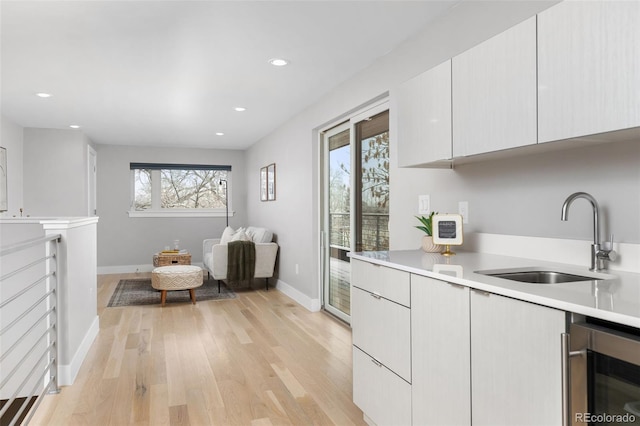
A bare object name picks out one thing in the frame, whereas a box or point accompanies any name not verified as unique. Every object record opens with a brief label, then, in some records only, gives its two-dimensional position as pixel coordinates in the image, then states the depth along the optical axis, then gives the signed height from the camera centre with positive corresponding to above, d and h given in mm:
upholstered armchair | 6109 -587
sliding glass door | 3727 +119
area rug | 5559 -1087
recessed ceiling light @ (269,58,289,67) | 3568 +1178
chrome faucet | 1706 -150
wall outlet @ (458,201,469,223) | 2588 -2
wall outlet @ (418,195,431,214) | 2898 +38
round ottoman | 5305 -807
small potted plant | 2533 -175
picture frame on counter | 2371 -108
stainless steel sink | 1774 -264
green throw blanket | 6133 -669
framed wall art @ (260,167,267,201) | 7148 +435
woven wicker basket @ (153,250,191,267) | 6953 -722
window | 8312 +409
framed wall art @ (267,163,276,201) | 6633 +430
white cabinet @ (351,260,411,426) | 1978 -626
